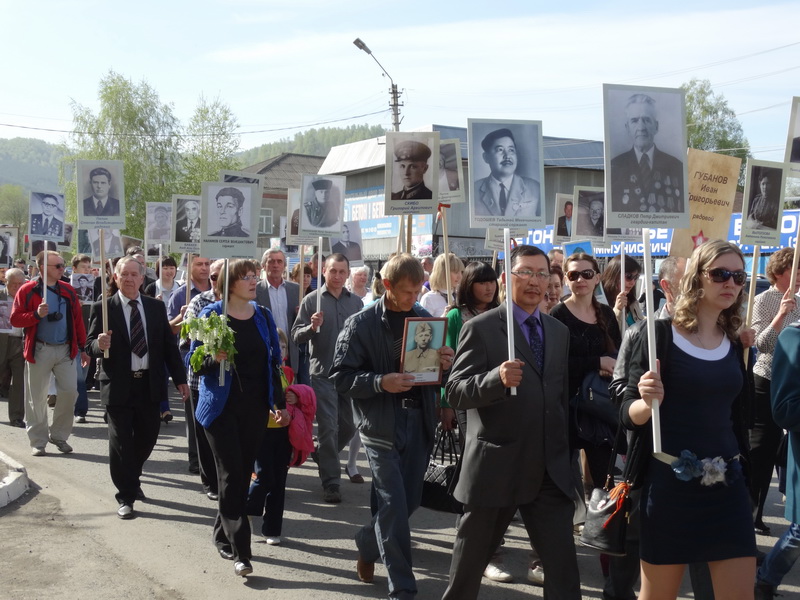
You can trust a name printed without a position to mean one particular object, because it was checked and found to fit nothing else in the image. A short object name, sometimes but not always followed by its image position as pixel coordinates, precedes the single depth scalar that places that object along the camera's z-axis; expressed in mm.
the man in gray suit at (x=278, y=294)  9664
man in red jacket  10453
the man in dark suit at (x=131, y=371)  7773
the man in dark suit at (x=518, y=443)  4484
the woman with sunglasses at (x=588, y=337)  5779
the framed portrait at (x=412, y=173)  8328
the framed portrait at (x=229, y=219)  7258
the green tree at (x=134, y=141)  57094
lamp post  38175
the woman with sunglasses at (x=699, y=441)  3980
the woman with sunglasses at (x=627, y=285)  7668
